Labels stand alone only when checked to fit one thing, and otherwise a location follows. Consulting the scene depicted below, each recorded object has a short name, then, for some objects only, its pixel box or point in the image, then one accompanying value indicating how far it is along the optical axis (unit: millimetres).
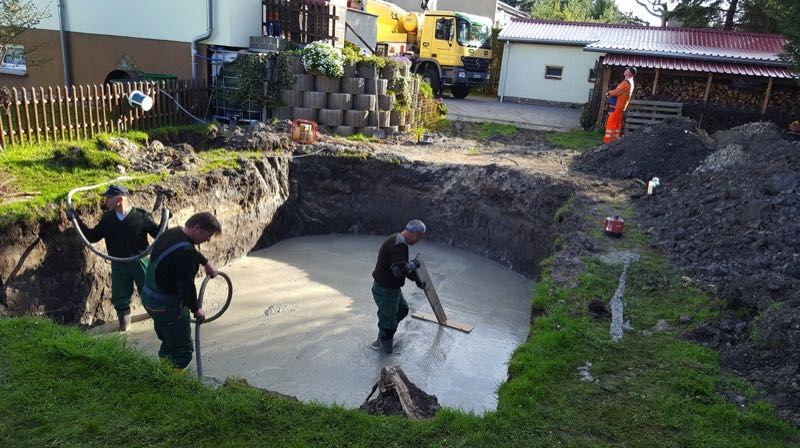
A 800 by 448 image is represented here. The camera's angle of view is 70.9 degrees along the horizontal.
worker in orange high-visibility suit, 14727
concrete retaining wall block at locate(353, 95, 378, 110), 14344
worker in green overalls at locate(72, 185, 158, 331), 6758
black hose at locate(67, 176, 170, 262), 6520
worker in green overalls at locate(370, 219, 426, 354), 6883
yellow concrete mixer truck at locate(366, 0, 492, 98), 22953
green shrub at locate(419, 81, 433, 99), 17406
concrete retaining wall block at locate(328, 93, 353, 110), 14125
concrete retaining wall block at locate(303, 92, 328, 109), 13977
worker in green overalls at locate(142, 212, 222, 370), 5328
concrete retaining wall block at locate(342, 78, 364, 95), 14125
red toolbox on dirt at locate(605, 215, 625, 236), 8766
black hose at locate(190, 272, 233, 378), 5748
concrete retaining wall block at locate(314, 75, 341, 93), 13930
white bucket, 11398
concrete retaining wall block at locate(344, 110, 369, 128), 14336
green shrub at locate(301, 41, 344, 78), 13539
